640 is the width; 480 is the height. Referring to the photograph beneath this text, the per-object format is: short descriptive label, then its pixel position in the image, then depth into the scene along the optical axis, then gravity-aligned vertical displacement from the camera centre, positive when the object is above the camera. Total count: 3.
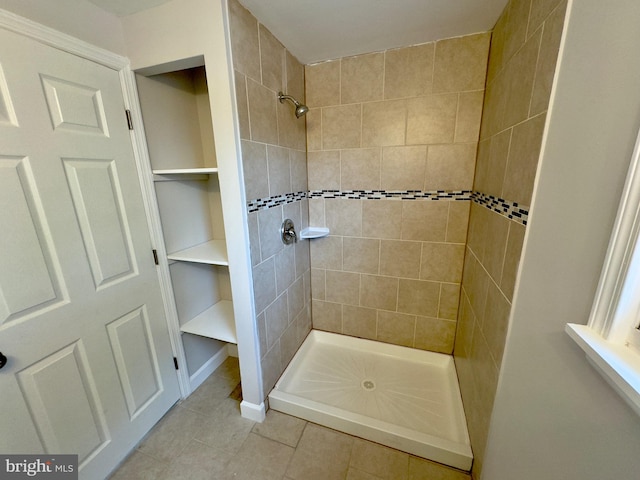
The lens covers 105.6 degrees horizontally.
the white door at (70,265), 0.86 -0.31
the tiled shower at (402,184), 1.03 -0.01
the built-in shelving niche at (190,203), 1.38 -0.09
